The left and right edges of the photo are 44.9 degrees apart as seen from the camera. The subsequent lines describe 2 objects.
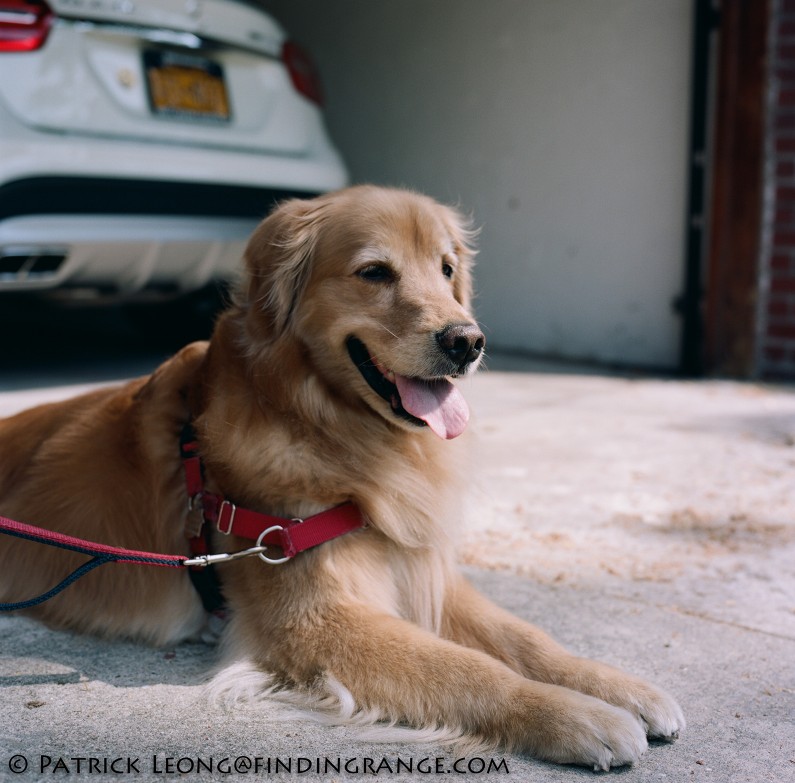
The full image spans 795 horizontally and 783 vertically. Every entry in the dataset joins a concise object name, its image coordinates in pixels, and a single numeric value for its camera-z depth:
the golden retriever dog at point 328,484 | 2.02
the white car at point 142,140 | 4.05
